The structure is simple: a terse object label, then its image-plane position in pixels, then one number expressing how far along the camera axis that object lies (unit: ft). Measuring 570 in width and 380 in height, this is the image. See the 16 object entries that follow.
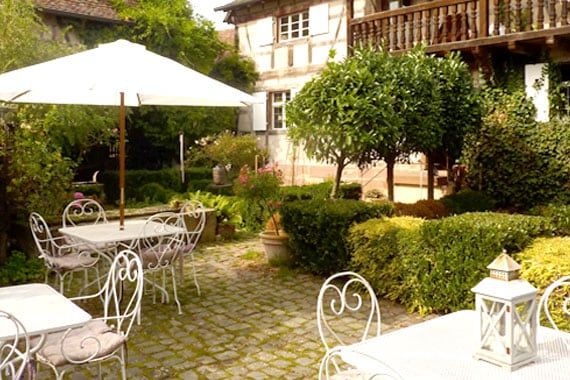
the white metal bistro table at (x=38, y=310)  9.12
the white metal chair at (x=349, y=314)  15.93
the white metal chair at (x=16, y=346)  8.23
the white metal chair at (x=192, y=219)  29.59
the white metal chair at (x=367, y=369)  6.89
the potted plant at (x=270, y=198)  25.23
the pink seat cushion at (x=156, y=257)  18.33
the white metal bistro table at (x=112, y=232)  17.75
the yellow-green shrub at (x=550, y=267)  14.33
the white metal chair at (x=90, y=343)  9.95
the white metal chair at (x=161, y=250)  18.35
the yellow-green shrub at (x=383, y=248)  19.01
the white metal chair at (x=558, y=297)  14.07
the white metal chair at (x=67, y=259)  18.15
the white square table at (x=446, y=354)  7.29
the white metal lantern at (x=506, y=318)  7.44
